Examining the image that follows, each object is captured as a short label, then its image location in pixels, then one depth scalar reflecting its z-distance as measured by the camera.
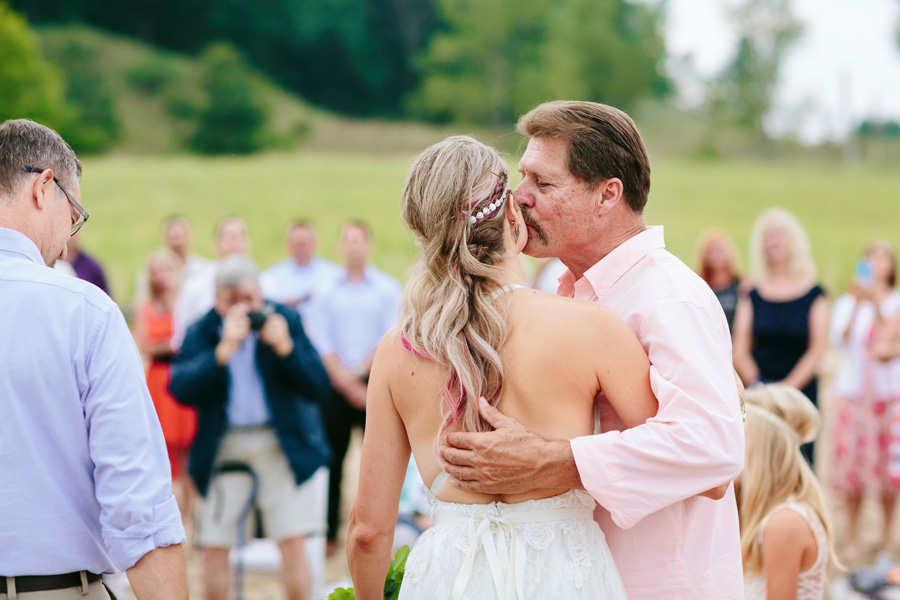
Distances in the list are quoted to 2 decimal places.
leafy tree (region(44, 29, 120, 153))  43.37
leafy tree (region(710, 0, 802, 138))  52.88
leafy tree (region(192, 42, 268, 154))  47.06
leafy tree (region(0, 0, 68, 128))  39.06
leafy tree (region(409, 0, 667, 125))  53.75
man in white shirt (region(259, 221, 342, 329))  8.20
